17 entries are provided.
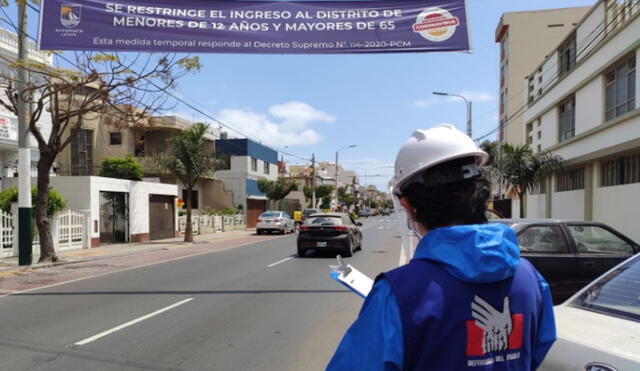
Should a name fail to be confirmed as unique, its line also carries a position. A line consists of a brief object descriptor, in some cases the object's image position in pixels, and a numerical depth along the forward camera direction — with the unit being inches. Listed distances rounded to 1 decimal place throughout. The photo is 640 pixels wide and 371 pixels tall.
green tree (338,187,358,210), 3376.0
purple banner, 345.1
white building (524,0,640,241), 599.5
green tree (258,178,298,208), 1610.5
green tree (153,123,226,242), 920.9
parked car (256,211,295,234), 1167.0
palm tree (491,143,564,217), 821.9
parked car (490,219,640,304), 273.7
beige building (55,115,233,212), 1280.8
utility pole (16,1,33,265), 500.4
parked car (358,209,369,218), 3126.2
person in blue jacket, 51.1
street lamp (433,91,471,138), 1064.5
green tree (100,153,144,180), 1118.4
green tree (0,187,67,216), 620.7
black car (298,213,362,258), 613.3
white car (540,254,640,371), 89.3
